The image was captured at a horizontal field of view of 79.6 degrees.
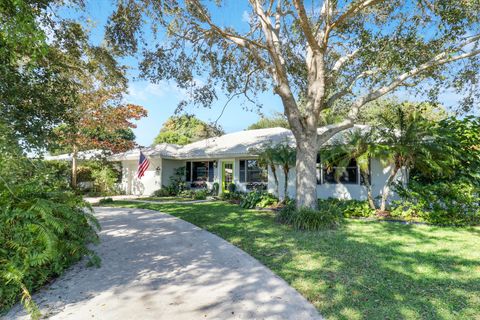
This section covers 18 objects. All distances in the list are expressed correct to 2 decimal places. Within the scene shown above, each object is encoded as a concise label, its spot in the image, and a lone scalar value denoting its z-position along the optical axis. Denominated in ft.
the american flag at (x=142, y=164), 56.39
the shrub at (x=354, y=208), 34.14
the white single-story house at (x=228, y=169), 43.11
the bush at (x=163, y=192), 62.28
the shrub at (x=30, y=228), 11.48
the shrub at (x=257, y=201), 42.65
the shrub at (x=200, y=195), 56.17
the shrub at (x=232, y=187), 54.49
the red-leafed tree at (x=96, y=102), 28.63
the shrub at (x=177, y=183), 62.49
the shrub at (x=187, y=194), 58.13
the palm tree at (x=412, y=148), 30.99
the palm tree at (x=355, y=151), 33.40
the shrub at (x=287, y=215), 28.85
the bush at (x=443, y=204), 28.45
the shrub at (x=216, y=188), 57.88
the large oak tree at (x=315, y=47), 28.32
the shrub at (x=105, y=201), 49.37
